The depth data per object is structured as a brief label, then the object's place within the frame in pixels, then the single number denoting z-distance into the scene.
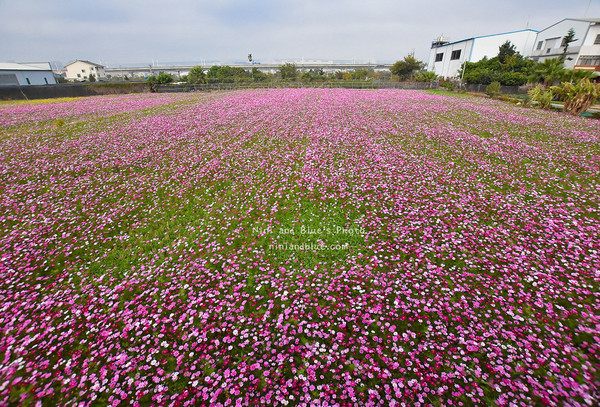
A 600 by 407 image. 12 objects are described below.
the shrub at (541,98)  25.48
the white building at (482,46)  54.00
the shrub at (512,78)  40.26
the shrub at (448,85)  45.28
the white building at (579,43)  40.28
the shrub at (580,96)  21.50
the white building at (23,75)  57.19
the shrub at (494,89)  35.56
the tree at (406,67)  63.82
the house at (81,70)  115.56
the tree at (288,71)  73.59
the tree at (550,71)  30.12
